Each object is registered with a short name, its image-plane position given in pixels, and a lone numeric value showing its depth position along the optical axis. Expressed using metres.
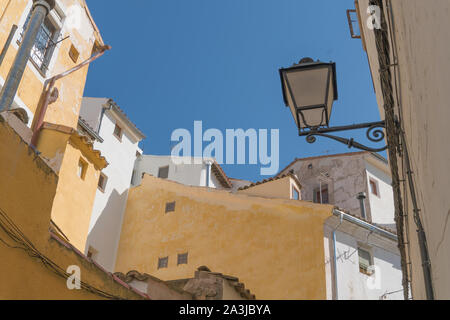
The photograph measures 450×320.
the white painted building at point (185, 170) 30.09
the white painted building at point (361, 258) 19.41
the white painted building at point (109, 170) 23.14
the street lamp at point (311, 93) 5.28
